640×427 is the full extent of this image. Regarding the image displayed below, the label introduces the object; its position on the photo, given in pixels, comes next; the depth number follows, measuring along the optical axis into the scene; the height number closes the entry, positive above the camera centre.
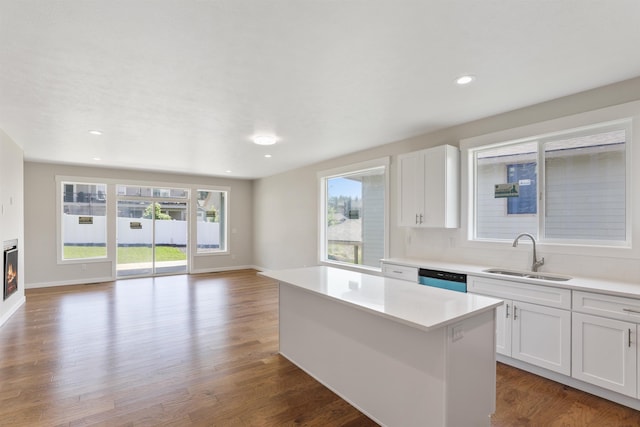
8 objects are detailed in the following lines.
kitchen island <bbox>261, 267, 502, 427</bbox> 1.84 -0.95
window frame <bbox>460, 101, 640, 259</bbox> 2.69 +0.47
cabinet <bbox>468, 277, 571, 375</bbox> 2.63 -1.02
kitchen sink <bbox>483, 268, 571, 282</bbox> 2.96 -0.66
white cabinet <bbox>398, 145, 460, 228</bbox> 3.84 +0.28
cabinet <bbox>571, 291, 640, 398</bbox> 2.30 -1.00
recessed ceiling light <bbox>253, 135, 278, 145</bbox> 4.46 +1.02
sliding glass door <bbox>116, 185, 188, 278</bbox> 7.52 -0.51
